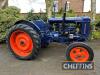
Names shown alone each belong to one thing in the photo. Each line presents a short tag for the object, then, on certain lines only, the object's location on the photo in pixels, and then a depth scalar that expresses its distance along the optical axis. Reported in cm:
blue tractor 268
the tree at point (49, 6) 398
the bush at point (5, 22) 374
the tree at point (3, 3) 521
